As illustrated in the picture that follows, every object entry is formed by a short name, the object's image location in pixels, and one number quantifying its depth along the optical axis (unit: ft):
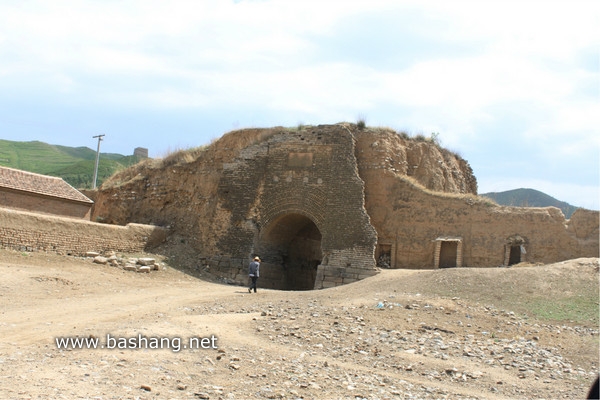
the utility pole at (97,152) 126.62
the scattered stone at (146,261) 59.93
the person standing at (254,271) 52.06
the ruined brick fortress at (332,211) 58.80
